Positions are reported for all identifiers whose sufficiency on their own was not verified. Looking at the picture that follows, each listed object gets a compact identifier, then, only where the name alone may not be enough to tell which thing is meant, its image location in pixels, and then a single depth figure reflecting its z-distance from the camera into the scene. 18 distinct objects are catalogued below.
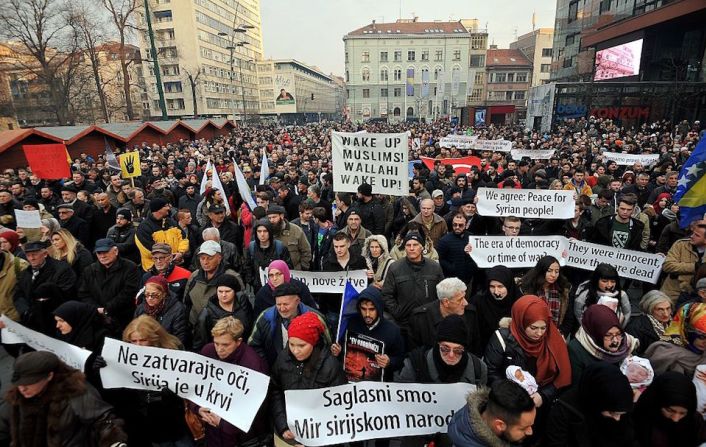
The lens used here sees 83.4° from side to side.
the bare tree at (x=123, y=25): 32.81
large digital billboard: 31.14
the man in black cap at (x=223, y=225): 6.05
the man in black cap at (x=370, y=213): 6.46
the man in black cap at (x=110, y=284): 4.15
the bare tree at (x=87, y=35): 31.16
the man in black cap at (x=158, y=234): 5.48
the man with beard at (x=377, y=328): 3.17
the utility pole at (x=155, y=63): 19.66
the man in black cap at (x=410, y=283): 4.03
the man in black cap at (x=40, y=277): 4.20
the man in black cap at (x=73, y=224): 6.48
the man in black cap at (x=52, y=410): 2.30
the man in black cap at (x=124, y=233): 5.79
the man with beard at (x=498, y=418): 2.03
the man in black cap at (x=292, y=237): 5.36
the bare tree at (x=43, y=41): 28.83
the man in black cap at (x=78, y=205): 7.18
